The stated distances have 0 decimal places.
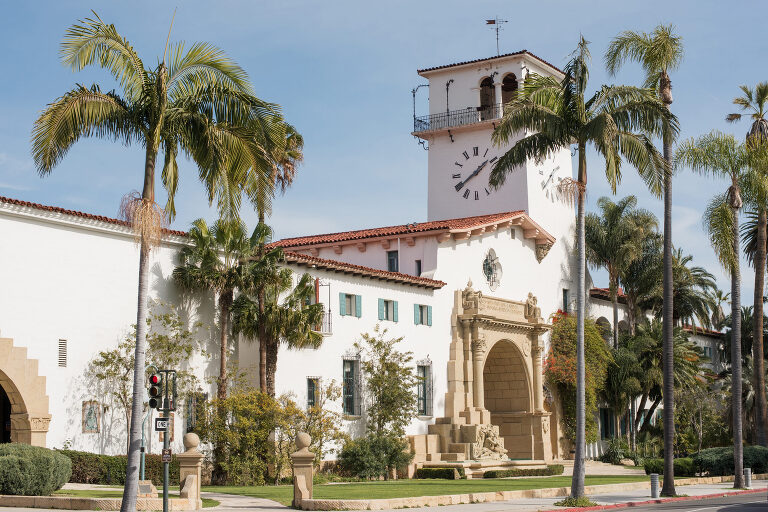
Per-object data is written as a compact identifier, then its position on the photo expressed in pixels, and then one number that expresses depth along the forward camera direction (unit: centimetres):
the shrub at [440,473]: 3938
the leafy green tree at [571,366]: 5062
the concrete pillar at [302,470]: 2431
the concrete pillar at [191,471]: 2322
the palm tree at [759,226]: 3688
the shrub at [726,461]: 4003
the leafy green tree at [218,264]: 3219
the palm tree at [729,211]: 3481
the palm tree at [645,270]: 5622
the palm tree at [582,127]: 2707
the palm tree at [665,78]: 3073
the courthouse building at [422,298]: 2834
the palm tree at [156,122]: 2067
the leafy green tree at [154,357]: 2974
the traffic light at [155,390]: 2019
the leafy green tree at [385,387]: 3906
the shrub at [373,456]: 3697
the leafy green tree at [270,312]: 3288
